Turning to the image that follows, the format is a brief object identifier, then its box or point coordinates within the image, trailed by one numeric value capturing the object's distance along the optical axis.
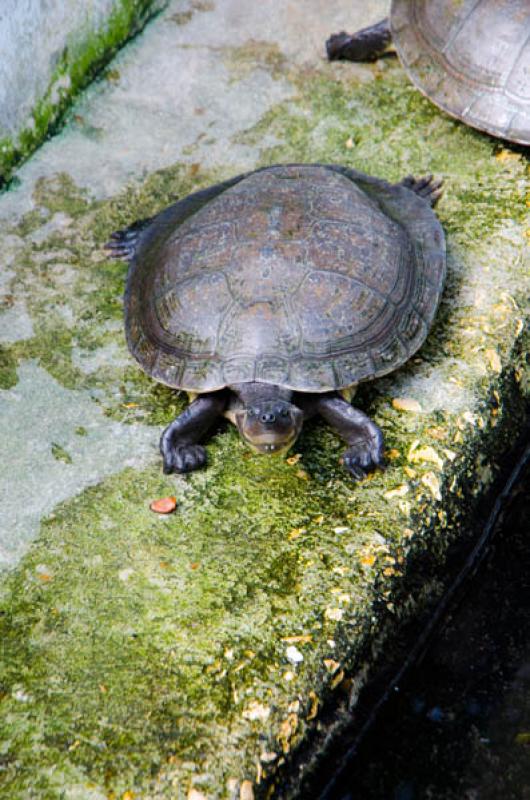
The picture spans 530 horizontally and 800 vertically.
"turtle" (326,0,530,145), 4.83
